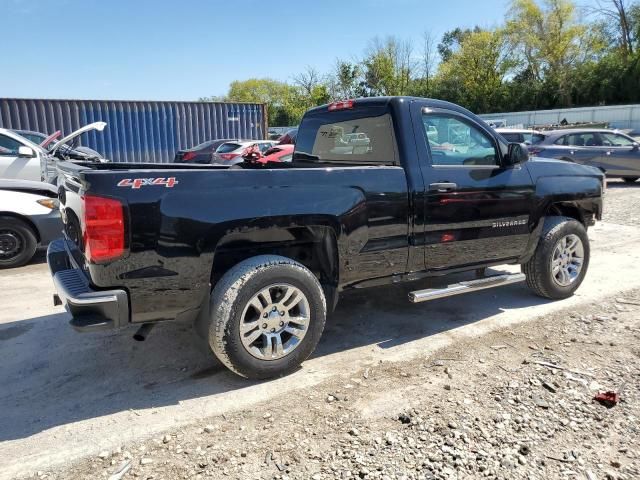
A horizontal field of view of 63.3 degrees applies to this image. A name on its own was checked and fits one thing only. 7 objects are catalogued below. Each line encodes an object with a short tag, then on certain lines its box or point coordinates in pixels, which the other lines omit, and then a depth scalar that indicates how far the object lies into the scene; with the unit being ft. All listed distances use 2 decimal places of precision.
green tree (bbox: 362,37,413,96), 177.78
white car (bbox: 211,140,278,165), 49.39
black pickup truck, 9.91
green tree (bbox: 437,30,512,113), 168.96
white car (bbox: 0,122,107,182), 31.17
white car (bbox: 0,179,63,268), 21.79
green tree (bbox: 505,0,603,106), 156.04
